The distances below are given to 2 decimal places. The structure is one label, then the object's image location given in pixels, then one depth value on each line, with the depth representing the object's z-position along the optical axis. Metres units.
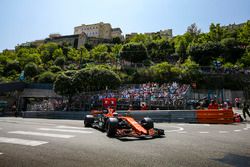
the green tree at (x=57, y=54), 97.37
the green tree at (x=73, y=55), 92.28
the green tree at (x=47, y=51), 102.28
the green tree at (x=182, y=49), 69.34
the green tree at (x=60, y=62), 85.50
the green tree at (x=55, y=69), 70.69
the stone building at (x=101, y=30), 139.38
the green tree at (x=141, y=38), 94.66
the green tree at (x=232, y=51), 56.75
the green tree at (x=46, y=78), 55.12
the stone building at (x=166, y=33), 138.23
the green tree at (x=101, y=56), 77.27
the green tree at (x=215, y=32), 65.72
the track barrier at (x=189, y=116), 14.30
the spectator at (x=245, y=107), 16.08
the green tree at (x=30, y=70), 67.06
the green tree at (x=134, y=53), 66.44
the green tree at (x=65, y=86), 33.91
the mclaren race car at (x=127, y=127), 7.82
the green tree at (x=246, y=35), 57.28
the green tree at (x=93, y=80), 33.84
